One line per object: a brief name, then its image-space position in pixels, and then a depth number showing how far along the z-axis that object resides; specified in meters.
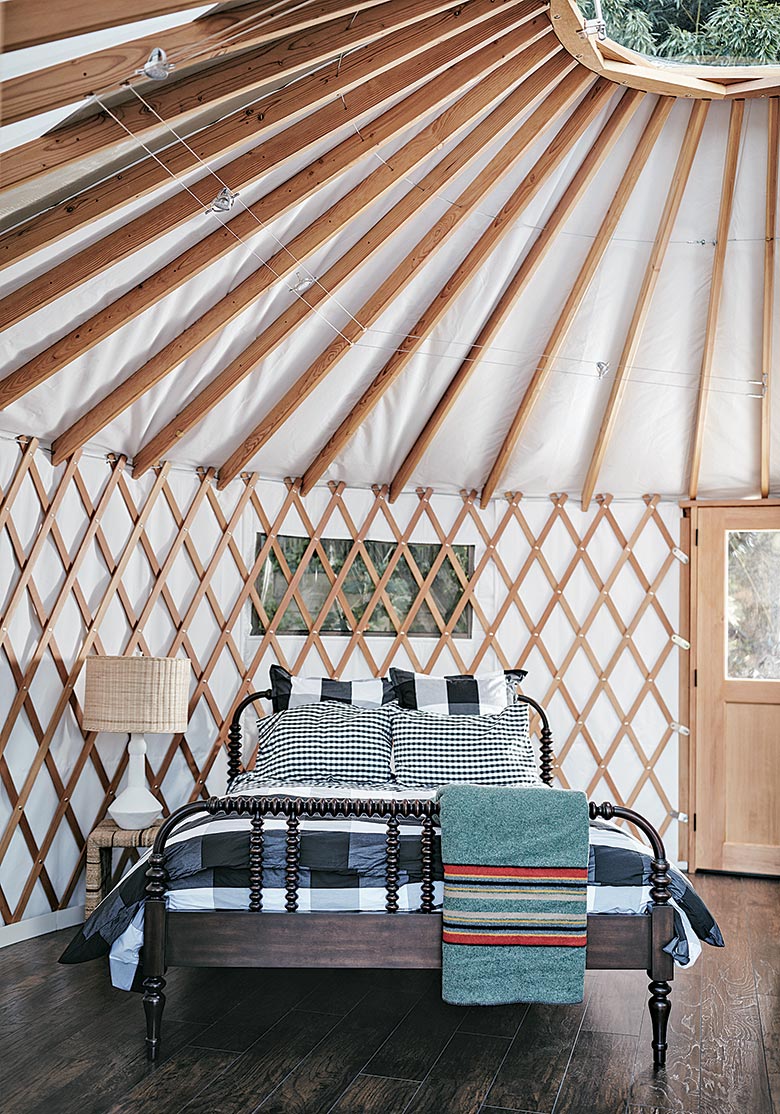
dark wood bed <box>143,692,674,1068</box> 2.95
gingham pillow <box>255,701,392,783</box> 4.18
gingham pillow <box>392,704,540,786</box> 4.19
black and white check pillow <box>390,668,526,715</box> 4.72
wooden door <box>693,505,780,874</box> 5.35
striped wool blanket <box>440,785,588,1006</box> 2.89
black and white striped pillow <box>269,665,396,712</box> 4.71
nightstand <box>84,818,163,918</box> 4.08
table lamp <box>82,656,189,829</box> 4.06
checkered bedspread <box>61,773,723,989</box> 2.97
